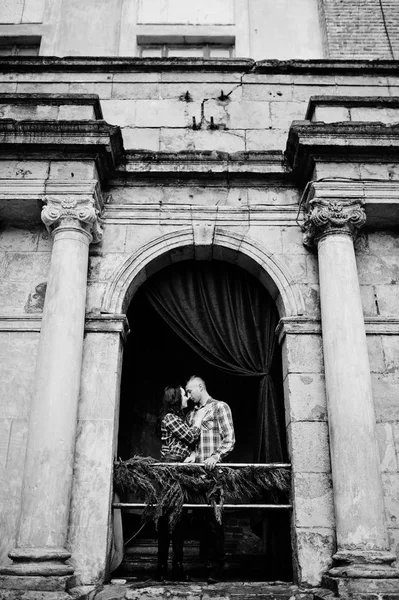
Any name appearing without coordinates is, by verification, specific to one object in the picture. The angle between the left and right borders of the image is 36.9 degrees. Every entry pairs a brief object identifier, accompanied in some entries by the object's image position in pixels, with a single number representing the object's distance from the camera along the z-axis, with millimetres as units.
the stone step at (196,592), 5882
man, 6578
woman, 6660
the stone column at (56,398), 5941
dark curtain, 7613
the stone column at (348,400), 6000
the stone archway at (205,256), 7582
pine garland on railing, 6664
